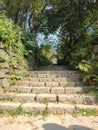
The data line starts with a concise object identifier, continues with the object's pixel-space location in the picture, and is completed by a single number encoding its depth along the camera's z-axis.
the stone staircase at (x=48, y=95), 2.19
